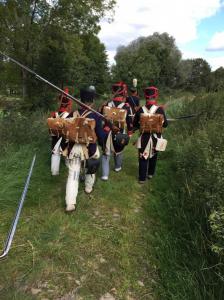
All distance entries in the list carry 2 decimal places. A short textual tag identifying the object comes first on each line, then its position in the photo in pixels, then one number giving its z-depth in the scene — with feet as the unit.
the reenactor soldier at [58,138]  14.52
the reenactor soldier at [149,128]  14.87
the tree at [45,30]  33.26
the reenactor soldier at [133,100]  22.76
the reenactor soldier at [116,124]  14.73
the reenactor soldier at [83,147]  11.76
